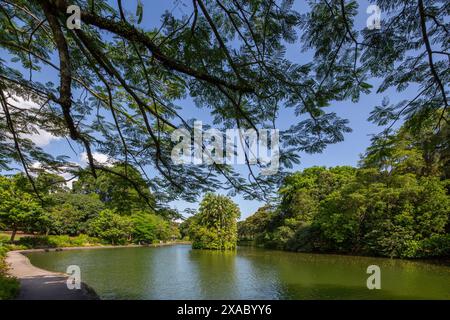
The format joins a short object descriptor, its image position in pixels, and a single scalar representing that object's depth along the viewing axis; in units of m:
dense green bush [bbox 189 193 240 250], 29.98
